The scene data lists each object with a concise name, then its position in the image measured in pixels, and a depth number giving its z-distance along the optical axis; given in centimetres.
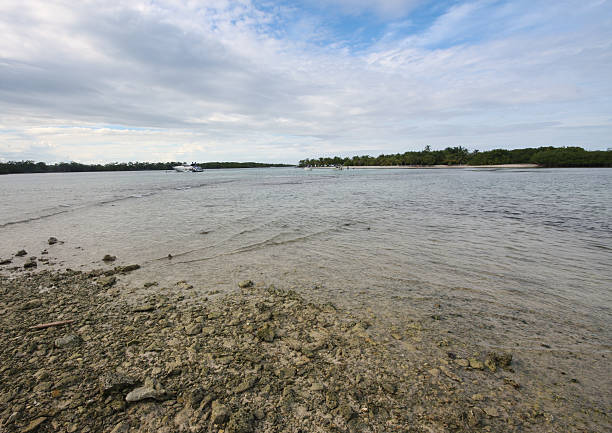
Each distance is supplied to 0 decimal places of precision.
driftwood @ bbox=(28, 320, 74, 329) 598
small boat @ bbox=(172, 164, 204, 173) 17638
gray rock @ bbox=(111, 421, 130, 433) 355
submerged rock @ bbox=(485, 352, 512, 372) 485
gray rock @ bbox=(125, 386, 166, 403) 400
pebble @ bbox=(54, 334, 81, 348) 534
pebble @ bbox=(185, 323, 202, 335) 581
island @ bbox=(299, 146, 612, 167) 15450
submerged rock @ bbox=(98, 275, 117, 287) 856
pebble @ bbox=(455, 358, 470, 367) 492
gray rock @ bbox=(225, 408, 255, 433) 359
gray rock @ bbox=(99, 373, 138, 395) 411
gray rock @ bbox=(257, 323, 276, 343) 560
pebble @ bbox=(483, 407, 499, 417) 387
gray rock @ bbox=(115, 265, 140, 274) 984
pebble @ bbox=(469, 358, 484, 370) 483
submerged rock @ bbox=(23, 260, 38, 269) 1036
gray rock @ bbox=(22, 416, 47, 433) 351
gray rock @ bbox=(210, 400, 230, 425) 369
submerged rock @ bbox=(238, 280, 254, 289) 844
